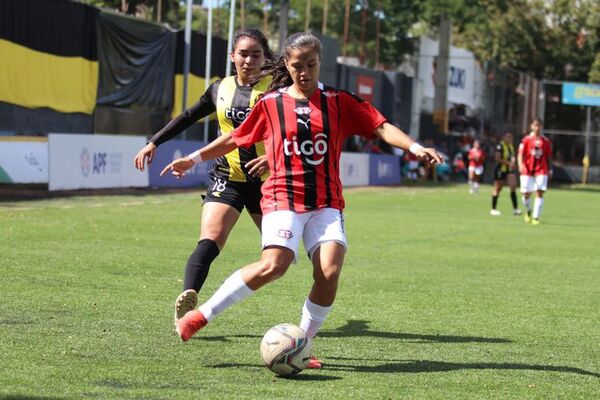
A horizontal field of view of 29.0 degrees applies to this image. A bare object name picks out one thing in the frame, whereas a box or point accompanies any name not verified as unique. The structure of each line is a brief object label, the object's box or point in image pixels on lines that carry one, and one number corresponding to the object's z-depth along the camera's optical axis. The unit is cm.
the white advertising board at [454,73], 5916
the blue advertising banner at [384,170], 4438
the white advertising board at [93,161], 2517
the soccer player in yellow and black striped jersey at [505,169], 2844
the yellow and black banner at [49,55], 2600
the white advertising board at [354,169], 4084
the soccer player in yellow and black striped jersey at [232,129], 823
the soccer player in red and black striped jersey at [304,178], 689
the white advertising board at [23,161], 2438
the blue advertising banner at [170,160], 2993
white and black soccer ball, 662
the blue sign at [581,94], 6288
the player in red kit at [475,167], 4247
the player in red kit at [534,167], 2538
